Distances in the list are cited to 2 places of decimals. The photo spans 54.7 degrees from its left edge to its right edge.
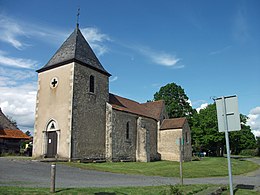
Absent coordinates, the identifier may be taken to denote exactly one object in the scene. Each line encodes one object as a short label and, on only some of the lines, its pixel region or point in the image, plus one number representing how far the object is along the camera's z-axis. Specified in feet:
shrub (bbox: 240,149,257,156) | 221.05
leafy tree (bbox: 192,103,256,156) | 149.07
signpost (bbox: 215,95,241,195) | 20.20
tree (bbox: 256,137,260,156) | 221.48
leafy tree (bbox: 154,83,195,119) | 163.12
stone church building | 75.77
